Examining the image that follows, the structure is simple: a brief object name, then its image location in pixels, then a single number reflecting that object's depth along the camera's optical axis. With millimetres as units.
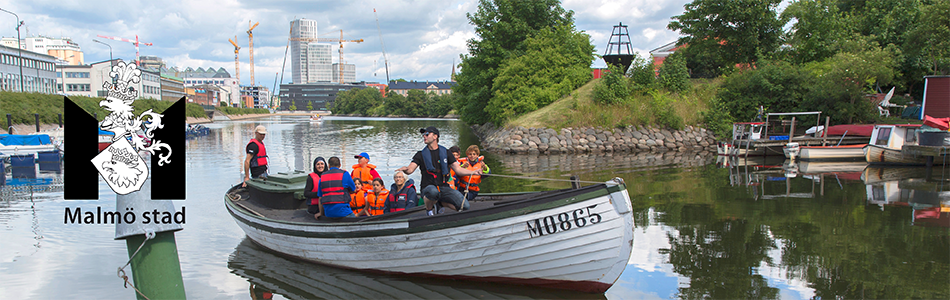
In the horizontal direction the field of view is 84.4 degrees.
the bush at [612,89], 33625
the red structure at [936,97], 30594
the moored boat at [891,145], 22656
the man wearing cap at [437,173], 7297
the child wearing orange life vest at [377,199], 8410
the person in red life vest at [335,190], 8086
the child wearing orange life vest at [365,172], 8703
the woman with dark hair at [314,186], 8609
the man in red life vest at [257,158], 10820
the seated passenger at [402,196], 8492
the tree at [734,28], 36312
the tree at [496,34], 44219
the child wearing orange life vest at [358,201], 8445
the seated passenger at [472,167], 8422
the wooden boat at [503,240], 6594
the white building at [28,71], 64250
